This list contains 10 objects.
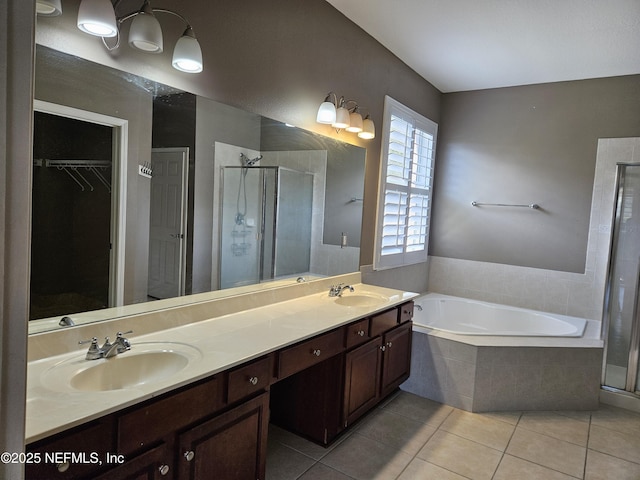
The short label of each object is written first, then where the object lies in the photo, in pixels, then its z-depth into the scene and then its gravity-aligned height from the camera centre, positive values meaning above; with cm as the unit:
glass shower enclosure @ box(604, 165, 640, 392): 315 -45
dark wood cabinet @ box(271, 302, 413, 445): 228 -101
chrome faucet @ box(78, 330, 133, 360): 147 -54
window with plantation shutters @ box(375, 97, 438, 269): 347 +29
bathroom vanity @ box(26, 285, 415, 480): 113 -69
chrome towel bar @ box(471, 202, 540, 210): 398 +19
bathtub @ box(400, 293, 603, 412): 293 -107
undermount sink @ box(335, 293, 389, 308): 282 -59
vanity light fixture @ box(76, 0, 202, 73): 144 +66
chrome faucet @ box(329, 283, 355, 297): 280 -53
